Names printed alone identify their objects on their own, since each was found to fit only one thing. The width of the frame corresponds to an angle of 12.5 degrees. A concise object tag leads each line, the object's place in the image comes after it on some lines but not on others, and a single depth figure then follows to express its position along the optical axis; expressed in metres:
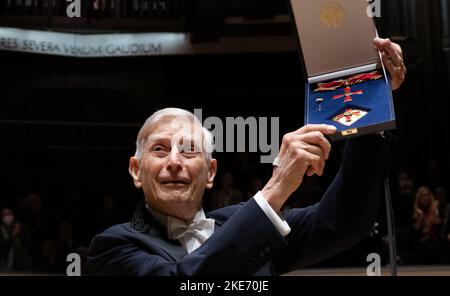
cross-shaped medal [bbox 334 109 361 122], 4.09
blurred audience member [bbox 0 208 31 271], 10.71
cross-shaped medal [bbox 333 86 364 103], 4.16
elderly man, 4.06
